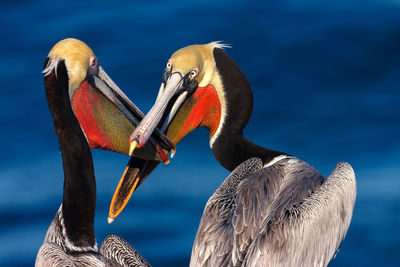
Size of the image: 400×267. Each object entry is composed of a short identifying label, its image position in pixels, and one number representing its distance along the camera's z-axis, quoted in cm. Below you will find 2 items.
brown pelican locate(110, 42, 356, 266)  1293
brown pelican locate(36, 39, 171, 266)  1338
